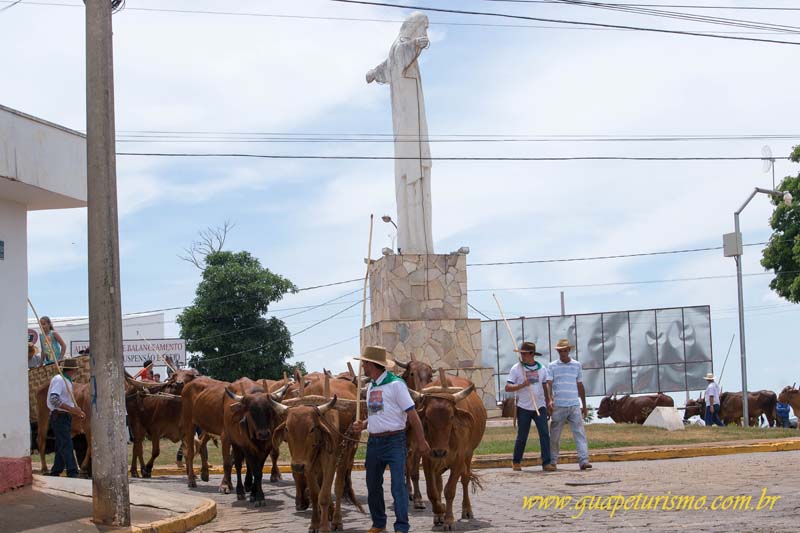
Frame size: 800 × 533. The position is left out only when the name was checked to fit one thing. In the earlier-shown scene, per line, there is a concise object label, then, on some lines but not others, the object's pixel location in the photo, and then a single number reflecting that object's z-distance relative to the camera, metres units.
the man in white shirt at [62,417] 15.20
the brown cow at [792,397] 35.47
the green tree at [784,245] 42.34
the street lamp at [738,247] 31.14
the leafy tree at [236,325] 42.97
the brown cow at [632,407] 36.31
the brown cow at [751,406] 35.09
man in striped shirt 16.84
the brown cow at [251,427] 13.66
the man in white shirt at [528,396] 17.09
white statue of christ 31.12
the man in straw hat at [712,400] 32.47
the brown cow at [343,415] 12.15
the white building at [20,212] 13.26
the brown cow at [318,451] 11.34
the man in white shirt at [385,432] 10.58
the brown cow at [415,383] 13.18
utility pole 11.70
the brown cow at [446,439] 11.42
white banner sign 40.10
